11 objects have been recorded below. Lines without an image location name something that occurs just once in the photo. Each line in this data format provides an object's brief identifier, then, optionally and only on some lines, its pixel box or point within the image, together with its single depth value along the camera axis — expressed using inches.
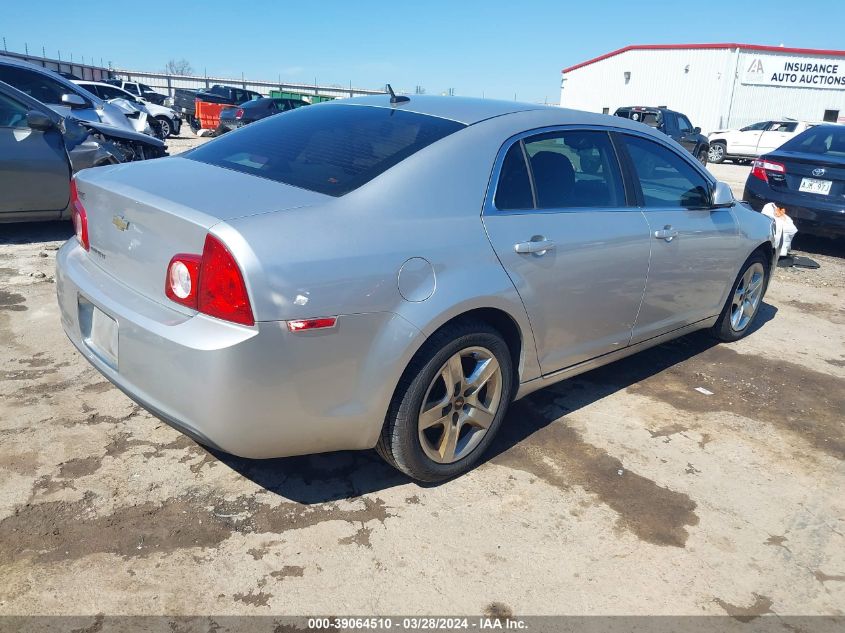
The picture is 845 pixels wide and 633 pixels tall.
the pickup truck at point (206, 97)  1032.8
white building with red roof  1277.1
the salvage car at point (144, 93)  1042.7
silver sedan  88.7
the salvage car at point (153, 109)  760.3
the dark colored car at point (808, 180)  288.7
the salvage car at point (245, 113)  718.5
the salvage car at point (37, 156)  245.0
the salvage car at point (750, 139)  885.8
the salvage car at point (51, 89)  299.3
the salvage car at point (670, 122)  702.5
